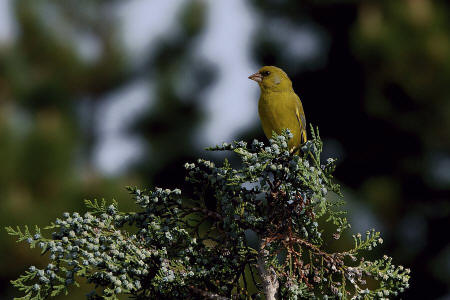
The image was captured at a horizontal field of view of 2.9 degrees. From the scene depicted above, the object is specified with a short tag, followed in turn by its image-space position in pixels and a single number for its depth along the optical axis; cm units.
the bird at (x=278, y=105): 974
